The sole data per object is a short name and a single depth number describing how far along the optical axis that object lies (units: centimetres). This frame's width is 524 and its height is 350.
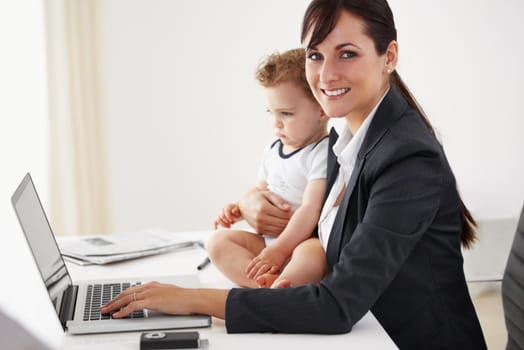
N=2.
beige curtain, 375
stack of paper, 193
